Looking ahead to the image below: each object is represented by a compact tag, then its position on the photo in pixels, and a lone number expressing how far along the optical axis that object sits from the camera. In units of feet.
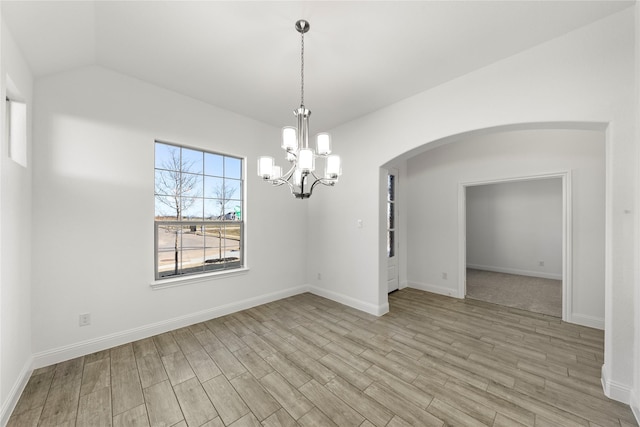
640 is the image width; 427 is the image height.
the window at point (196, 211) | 9.96
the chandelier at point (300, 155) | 6.31
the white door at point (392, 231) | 15.04
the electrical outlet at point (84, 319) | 7.93
